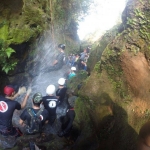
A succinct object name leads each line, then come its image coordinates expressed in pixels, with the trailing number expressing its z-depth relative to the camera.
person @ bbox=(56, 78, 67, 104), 8.26
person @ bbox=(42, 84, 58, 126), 6.84
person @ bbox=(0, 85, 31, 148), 5.26
